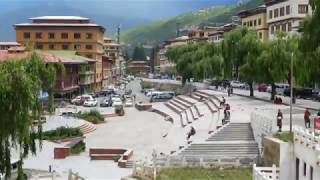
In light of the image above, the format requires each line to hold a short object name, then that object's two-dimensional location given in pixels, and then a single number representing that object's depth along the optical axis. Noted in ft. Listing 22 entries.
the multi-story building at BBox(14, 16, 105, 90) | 380.17
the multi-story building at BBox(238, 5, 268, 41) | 329.93
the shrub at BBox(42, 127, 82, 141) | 155.53
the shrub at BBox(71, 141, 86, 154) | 139.49
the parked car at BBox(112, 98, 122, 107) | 260.58
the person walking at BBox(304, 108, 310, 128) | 111.51
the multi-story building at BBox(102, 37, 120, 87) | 457.51
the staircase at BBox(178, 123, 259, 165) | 108.27
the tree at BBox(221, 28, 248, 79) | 222.28
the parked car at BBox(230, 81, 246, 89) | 324.35
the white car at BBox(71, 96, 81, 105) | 273.66
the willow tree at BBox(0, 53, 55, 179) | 71.41
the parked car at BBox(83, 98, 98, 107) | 266.36
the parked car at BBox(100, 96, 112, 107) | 270.34
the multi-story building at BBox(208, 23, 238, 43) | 441.60
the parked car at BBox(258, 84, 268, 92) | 274.57
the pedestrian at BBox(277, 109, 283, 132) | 106.32
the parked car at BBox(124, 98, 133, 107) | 287.26
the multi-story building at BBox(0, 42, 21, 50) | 433.15
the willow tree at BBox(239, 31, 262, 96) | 197.36
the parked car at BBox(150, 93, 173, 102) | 300.42
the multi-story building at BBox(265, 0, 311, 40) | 278.46
